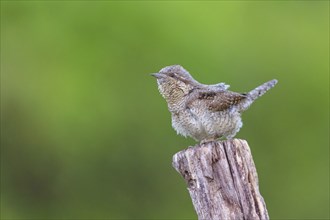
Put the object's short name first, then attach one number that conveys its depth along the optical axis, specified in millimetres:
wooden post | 12211
